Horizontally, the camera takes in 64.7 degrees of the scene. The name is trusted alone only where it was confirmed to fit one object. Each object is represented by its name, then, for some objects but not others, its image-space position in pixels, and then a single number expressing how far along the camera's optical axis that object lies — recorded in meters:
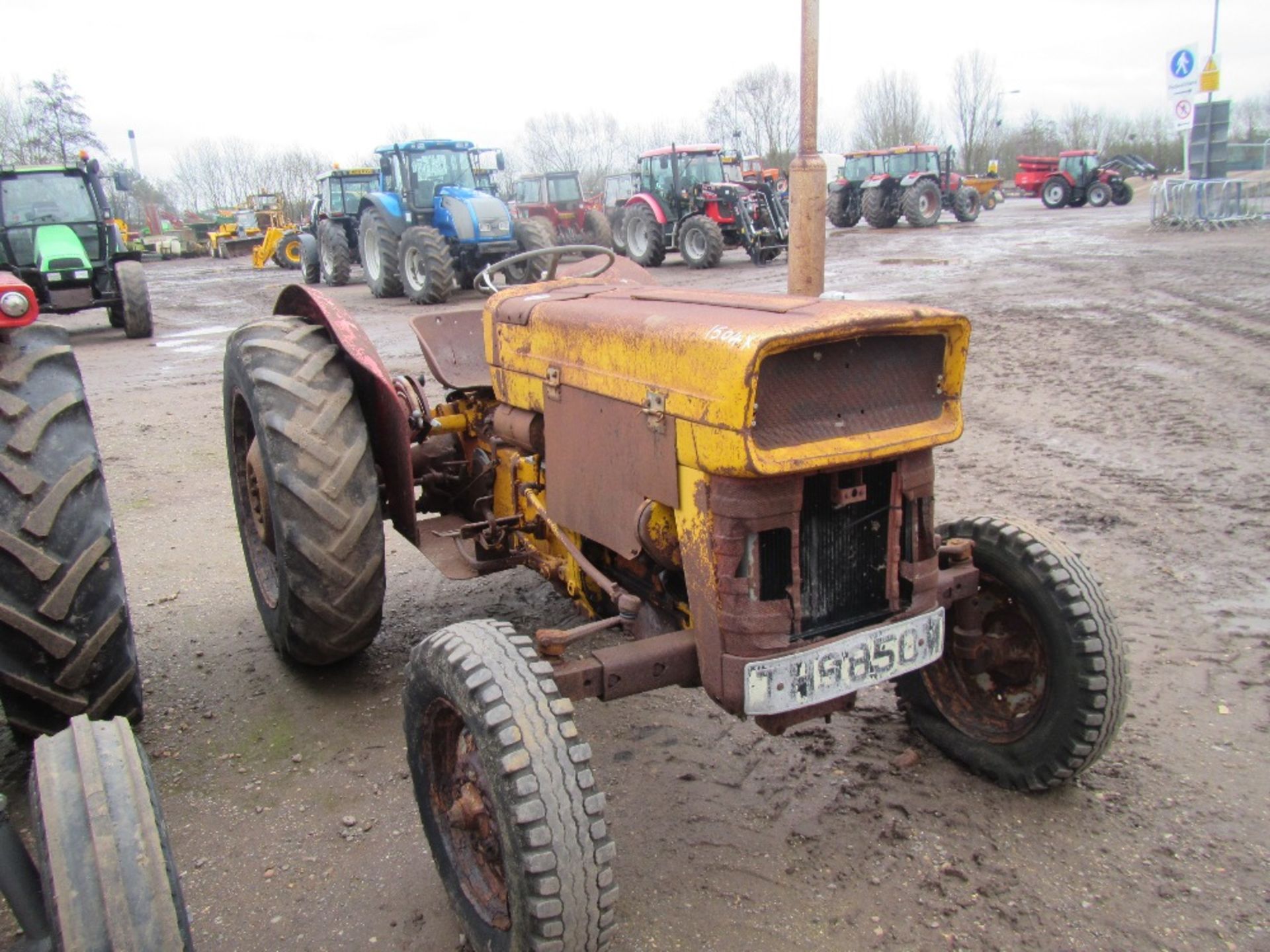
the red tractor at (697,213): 18.70
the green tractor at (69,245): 12.11
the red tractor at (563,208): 20.72
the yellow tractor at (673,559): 2.18
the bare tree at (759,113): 59.56
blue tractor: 14.95
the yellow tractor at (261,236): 24.16
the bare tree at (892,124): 60.50
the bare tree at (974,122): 60.41
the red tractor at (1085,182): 30.80
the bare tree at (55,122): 33.22
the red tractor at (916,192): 25.36
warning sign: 20.14
